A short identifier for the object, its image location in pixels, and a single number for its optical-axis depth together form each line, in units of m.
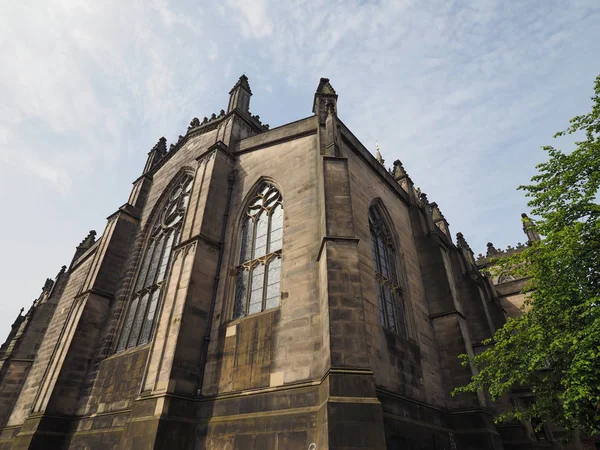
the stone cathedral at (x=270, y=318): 7.02
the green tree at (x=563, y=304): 6.74
